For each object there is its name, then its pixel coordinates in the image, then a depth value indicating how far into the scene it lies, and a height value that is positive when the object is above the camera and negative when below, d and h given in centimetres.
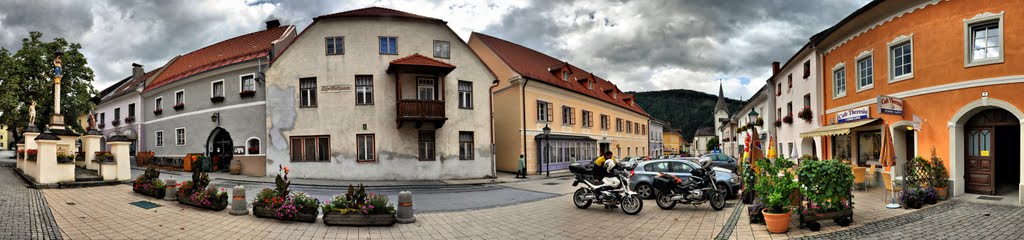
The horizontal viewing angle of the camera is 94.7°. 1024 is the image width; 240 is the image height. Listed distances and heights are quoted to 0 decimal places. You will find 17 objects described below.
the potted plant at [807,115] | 1945 +15
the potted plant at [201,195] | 1032 -151
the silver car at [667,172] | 1350 -164
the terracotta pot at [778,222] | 793 -175
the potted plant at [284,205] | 913 -155
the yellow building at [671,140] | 8862 -377
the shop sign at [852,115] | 1485 +9
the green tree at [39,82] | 2730 +295
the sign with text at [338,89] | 2033 +159
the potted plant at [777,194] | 795 -129
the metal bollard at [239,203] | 985 -159
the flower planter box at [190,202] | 1028 -170
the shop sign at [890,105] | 1275 +33
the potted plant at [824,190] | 809 -124
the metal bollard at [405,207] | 934 -164
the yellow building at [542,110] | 2652 +80
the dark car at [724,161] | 2294 -212
